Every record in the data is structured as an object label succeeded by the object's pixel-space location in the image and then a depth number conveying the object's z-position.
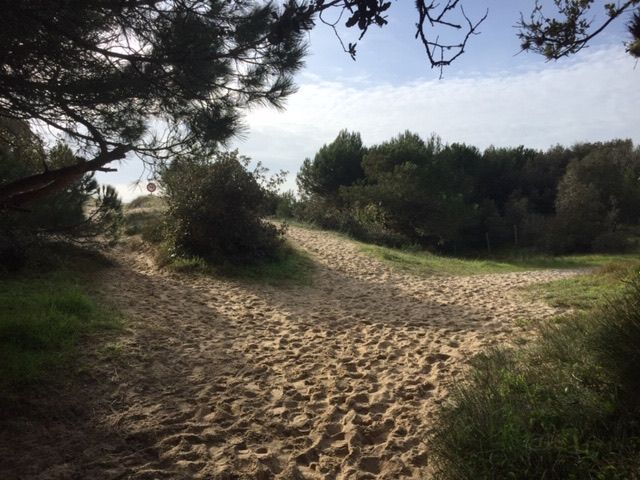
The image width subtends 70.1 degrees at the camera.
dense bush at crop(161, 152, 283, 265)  11.12
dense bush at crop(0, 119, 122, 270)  6.93
